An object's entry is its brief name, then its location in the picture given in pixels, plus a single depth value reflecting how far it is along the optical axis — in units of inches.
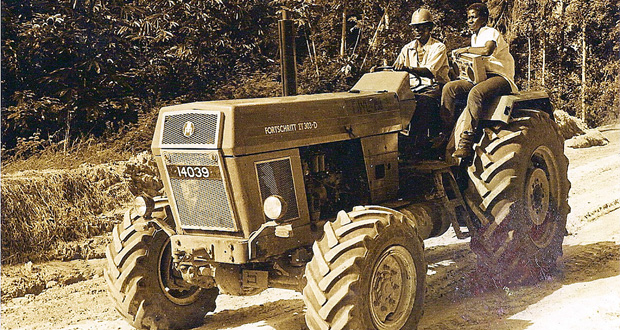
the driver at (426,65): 299.0
